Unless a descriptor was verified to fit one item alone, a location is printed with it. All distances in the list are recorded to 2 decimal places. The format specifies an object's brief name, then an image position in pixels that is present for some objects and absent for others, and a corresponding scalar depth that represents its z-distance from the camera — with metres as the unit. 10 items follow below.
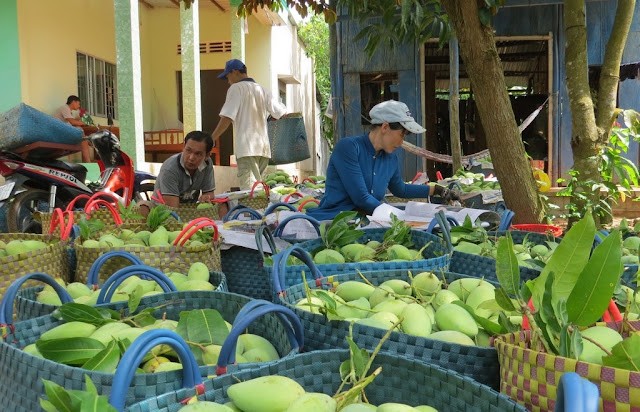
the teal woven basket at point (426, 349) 1.23
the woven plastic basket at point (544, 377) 0.91
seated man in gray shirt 4.58
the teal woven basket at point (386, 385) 1.00
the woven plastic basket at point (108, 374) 1.12
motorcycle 4.73
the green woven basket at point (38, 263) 2.18
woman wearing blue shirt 3.55
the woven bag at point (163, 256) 2.34
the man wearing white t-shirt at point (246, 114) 6.29
